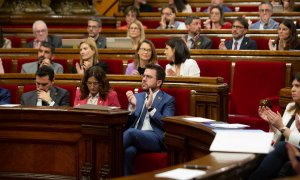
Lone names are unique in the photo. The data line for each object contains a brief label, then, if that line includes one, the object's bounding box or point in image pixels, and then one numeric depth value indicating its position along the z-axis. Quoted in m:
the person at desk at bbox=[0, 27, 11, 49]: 15.47
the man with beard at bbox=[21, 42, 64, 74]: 13.06
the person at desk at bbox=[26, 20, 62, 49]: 15.12
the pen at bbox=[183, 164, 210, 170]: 6.08
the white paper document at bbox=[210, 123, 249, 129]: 8.20
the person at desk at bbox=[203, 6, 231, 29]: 15.77
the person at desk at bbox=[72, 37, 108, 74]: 12.59
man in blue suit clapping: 10.34
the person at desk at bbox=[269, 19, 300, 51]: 13.15
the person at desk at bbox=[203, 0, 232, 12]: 18.06
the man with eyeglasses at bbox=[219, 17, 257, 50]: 13.96
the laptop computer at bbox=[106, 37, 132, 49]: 14.31
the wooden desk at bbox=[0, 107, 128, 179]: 9.54
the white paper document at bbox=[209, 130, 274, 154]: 6.81
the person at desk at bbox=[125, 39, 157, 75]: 12.23
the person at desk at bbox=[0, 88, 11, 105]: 11.67
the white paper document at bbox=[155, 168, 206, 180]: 5.79
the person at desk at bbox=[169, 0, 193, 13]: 19.12
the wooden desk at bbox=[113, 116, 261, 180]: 6.02
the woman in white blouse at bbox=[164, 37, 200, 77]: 12.13
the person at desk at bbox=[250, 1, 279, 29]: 15.63
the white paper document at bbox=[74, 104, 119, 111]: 9.62
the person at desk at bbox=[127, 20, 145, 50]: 14.13
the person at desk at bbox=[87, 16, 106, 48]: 14.96
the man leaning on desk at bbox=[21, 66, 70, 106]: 11.09
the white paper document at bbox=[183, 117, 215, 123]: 8.87
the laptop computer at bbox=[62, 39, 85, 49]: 15.36
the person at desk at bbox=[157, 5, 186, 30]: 16.47
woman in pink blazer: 10.77
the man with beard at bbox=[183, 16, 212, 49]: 14.40
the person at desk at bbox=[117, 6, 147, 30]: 16.77
